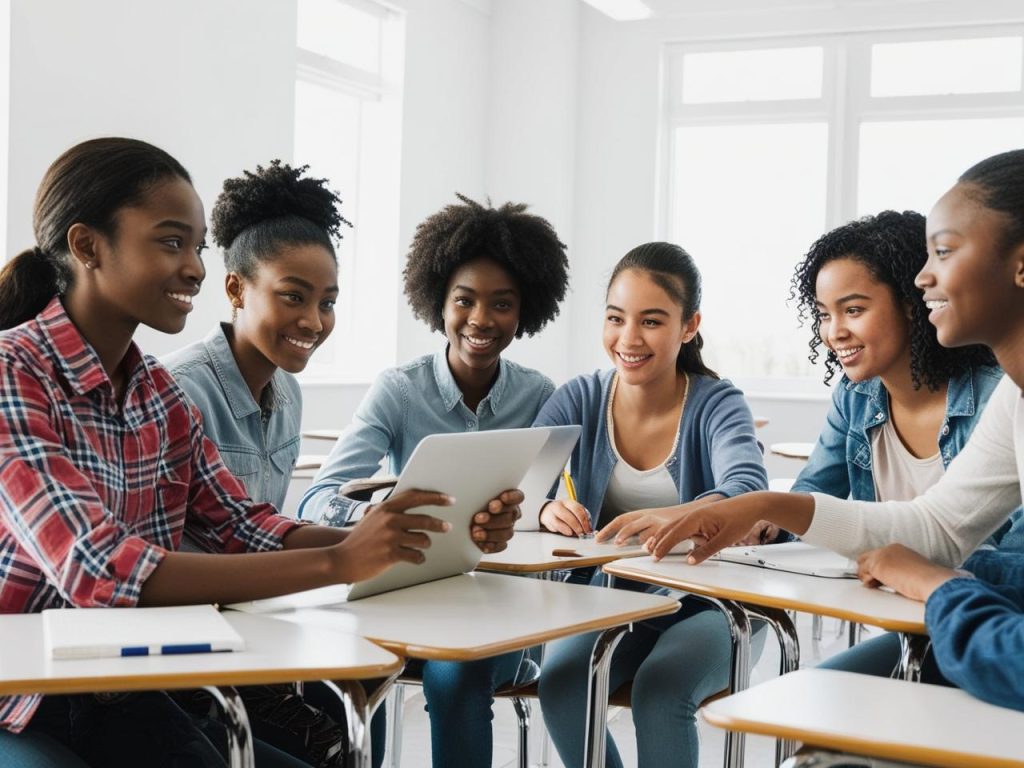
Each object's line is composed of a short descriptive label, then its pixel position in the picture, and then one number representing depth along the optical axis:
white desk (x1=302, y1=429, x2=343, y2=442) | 5.44
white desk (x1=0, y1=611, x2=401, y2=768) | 1.21
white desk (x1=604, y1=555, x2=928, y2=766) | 1.67
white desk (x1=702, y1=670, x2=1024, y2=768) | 1.13
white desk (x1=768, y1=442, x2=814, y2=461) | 5.39
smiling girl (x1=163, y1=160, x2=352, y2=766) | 2.30
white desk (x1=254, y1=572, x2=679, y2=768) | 1.50
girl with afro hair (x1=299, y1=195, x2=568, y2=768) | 2.74
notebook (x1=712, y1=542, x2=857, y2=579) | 2.02
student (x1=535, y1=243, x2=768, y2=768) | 2.45
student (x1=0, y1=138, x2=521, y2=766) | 1.47
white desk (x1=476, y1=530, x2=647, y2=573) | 2.07
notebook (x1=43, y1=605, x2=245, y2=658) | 1.29
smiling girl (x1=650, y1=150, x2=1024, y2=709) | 1.36
